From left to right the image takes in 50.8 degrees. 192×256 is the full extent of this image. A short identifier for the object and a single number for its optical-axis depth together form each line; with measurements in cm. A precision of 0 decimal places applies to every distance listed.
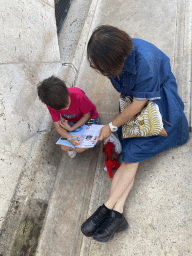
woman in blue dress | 119
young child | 153
